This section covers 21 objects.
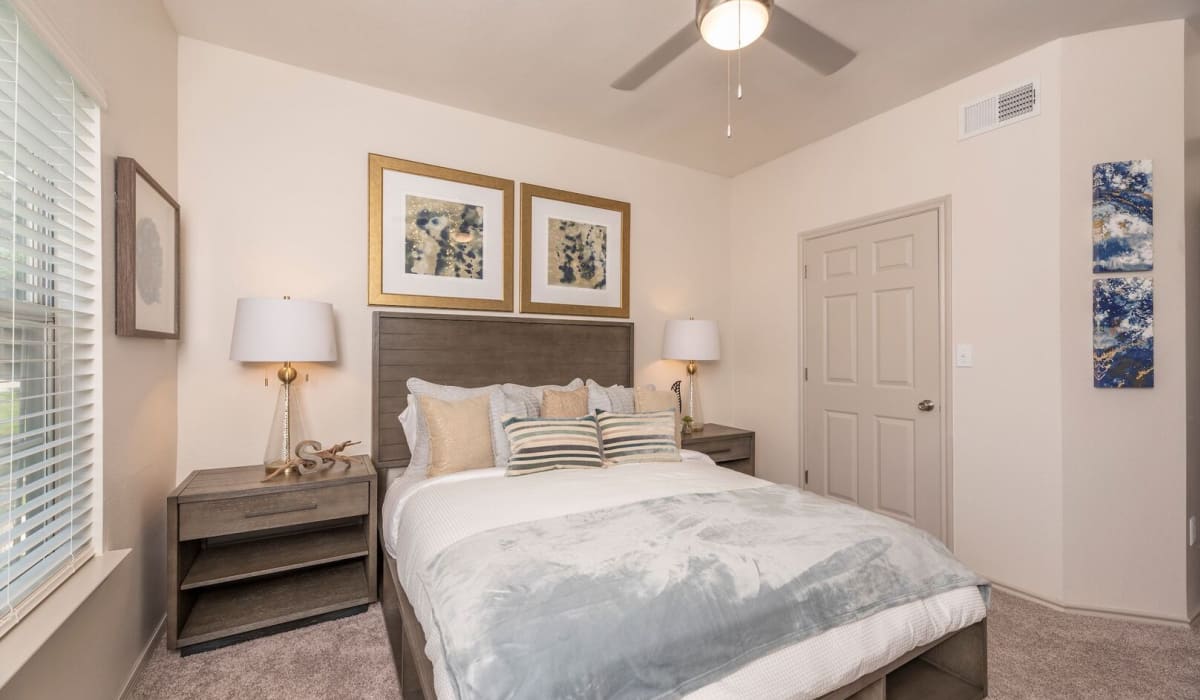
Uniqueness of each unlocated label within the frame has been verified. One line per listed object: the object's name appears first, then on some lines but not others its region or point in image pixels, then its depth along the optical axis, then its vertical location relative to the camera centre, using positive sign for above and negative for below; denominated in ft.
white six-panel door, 9.70 -0.38
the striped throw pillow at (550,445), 7.64 -1.44
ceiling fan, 5.31 +3.54
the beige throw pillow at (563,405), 9.02 -0.95
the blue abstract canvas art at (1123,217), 7.55 +1.98
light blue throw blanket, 3.44 -1.92
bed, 4.12 -2.00
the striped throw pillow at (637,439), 8.40 -1.46
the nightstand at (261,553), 6.69 -3.01
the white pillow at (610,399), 9.52 -0.91
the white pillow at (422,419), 8.20 -1.13
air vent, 8.30 +4.05
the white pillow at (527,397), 8.75 -0.81
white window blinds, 4.03 +0.32
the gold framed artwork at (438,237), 9.34 +2.18
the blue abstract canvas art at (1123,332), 7.54 +0.27
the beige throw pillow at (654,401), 9.71 -0.96
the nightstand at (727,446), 10.98 -2.09
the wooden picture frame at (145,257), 5.96 +1.21
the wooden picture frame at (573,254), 10.83 +2.14
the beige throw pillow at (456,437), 7.81 -1.34
